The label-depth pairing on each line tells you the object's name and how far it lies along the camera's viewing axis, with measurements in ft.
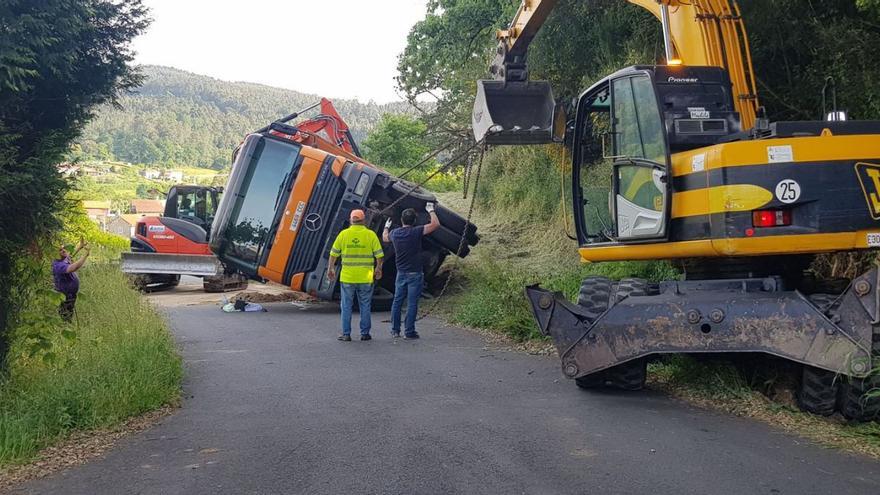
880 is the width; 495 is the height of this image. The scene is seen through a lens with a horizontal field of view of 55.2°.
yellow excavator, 19.63
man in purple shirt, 33.71
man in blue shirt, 36.60
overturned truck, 45.09
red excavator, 69.87
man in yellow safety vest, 36.01
